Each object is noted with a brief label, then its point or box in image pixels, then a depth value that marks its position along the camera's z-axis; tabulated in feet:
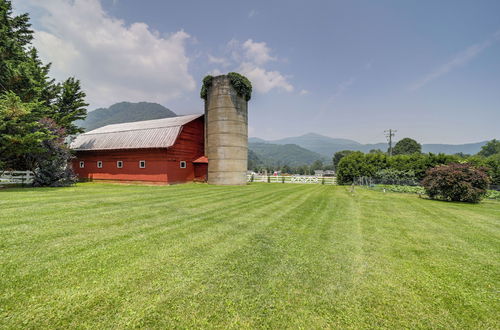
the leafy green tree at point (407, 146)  265.54
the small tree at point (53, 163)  54.34
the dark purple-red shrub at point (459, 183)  44.65
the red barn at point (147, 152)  67.87
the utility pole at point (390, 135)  174.04
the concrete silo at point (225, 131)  71.00
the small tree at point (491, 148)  322.42
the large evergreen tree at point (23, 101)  47.50
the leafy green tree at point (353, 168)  94.32
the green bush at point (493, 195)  55.77
